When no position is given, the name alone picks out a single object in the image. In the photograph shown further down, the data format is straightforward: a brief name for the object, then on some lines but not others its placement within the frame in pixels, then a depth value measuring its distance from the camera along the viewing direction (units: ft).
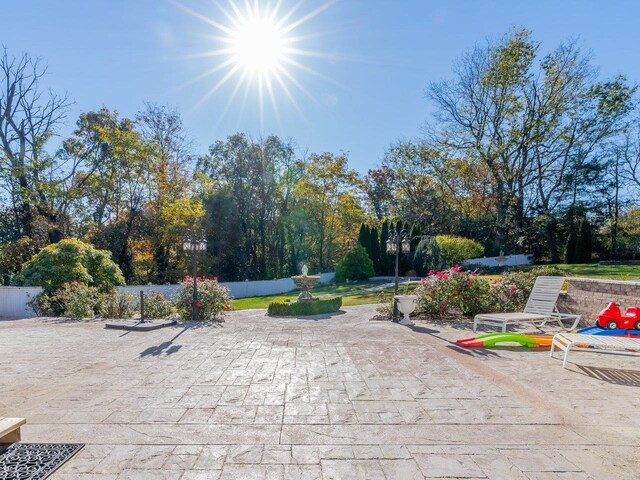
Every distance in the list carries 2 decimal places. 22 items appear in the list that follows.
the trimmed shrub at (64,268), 38.34
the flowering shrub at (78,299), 31.22
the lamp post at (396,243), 32.42
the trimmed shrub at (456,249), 68.92
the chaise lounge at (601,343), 14.82
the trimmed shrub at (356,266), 75.51
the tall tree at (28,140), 63.31
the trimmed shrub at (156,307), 30.94
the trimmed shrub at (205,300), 30.14
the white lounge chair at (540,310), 23.50
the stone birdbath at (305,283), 38.65
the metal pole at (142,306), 27.71
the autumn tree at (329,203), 91.40
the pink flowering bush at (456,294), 29.48
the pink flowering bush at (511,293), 29.96
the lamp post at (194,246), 29.48
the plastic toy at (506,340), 19.90
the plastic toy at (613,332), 20.48
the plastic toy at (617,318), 21.03
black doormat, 7.63
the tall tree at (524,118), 76.07
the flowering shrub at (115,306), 31.81
